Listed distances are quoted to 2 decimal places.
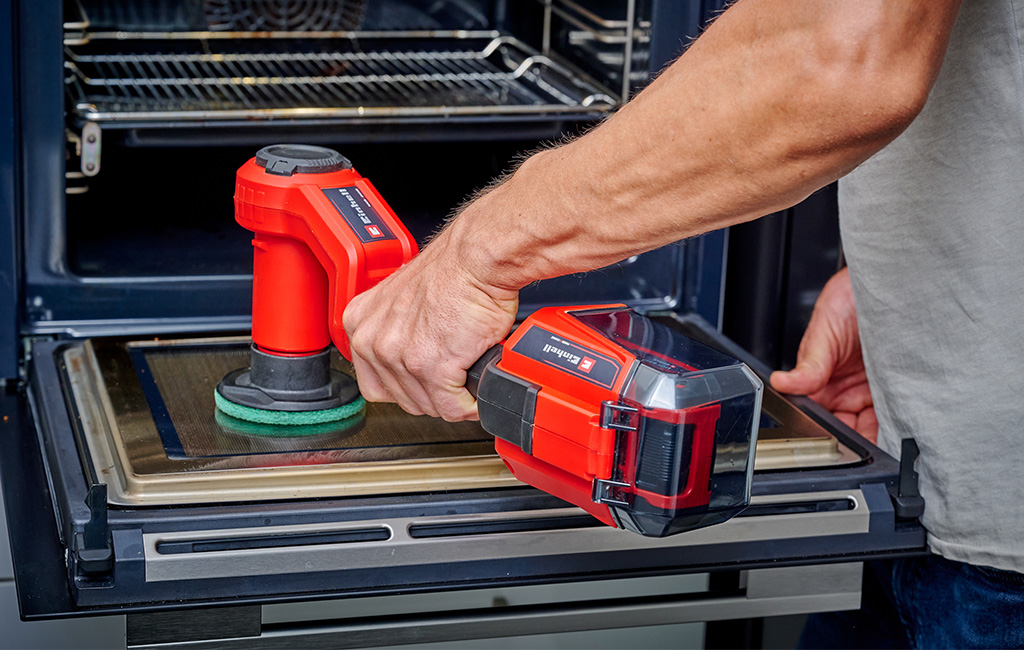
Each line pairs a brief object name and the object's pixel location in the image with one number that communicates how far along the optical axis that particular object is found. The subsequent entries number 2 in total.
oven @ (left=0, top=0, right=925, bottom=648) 1.91
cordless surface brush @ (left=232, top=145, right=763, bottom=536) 1.81
